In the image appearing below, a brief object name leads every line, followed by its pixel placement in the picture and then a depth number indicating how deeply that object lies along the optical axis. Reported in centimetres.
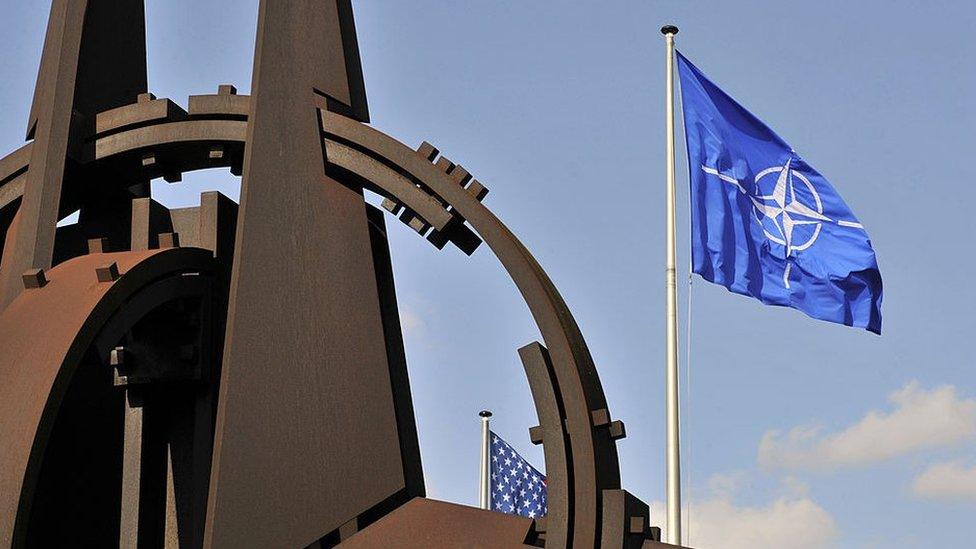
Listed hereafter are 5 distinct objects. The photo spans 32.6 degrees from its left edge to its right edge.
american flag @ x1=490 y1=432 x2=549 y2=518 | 2116
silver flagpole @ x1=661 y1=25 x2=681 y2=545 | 1358
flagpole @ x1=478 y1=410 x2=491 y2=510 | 2148
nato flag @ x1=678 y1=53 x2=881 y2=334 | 1505
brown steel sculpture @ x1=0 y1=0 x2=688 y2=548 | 918
